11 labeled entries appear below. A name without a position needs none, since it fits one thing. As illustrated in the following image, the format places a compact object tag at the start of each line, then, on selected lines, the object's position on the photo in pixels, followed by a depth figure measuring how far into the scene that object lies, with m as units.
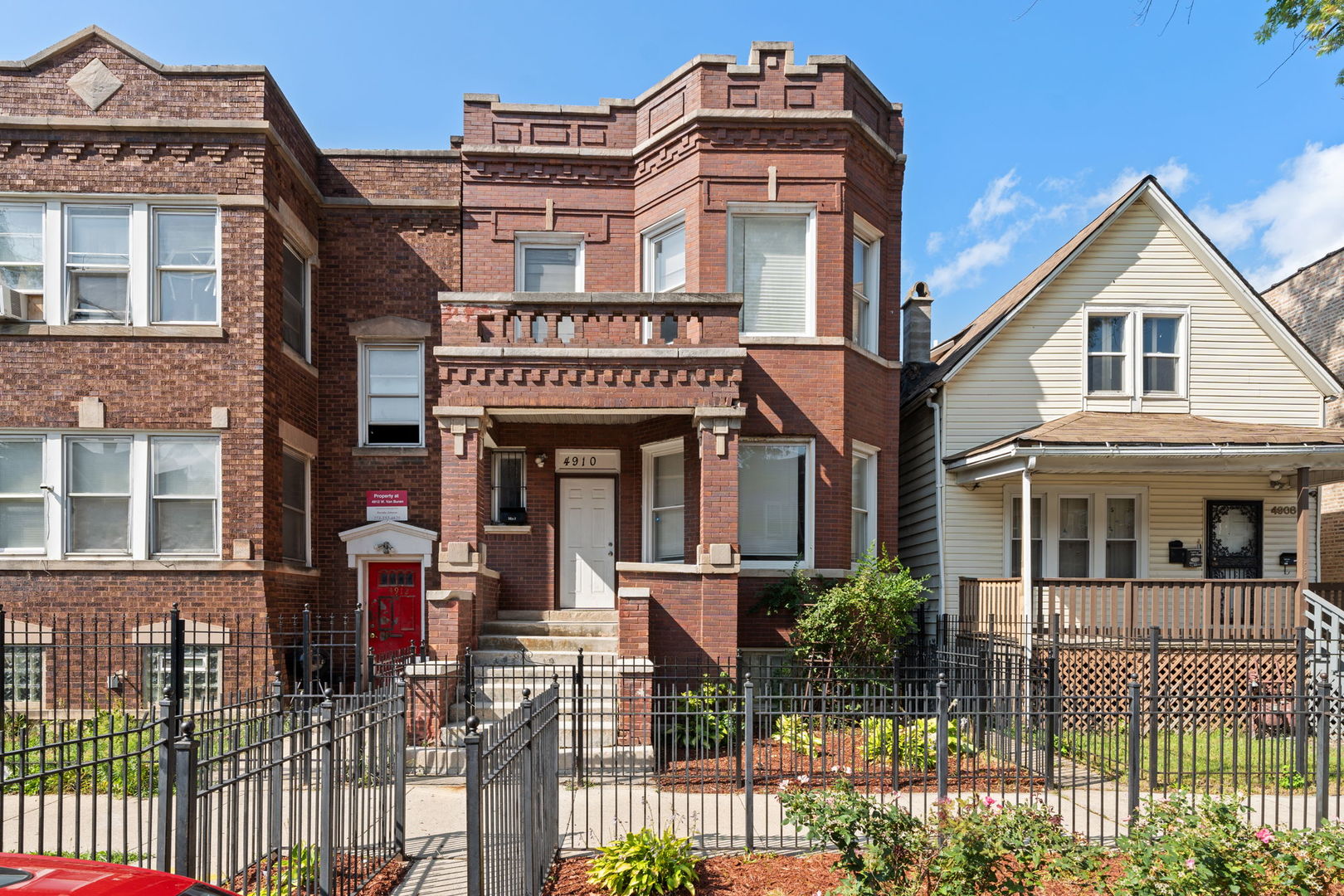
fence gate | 4.55
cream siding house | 15.00
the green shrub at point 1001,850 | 5.41
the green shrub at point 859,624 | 11.86
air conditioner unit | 12.19
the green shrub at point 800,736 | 10.23
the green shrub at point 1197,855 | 5.30
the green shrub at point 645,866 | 6.09
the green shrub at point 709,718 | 10.86
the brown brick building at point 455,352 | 12.11
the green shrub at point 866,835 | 5.59
